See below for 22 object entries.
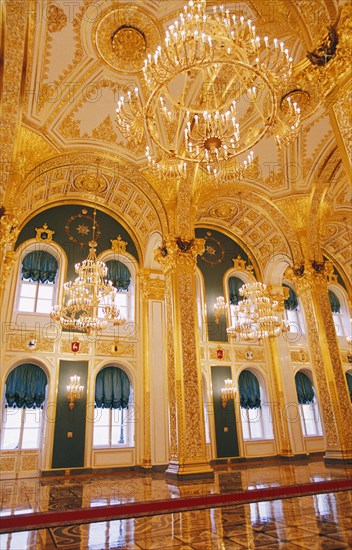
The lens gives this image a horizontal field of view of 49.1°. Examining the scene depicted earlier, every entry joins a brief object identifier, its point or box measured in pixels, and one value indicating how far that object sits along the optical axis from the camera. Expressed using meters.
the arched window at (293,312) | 15.70
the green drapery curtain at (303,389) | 14.50
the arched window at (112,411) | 11.29
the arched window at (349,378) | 16.23
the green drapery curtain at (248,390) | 13.36
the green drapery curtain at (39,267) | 11.94
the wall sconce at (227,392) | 12.84
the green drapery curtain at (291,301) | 15.88
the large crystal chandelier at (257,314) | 10.99
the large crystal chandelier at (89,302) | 9.77
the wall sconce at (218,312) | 13.76
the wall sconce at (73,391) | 10.87
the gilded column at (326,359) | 10.18
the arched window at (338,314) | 17.05
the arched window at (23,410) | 10.38
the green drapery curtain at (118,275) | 13.01
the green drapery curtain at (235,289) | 14.76
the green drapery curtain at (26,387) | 10.49
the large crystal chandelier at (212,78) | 5.45
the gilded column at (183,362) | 8.27
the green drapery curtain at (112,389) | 11.44
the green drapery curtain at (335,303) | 17.19
